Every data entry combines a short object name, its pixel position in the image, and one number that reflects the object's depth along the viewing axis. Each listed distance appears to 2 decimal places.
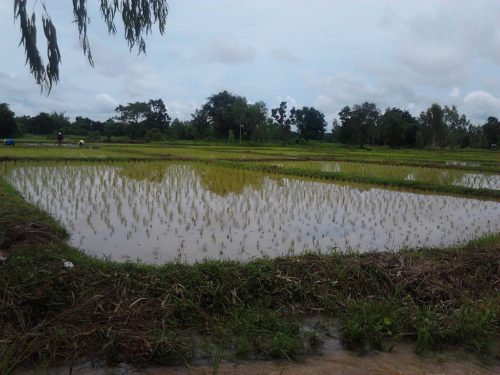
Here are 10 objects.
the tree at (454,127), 56.47
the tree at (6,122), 36.97
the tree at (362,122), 50.84
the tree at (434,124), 50.12
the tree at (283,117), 60.15
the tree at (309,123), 61.03
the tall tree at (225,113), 49.12
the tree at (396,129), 48.88
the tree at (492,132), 55.19
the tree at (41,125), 50.41
